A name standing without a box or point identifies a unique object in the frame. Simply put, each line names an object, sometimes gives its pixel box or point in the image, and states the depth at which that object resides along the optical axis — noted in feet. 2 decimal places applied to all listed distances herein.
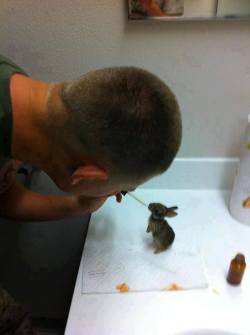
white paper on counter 2.02
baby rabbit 2.15
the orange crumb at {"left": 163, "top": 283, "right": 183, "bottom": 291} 1.98
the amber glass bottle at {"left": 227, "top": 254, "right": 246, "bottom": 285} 1.98
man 1.40
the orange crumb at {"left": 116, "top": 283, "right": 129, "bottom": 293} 1.98
